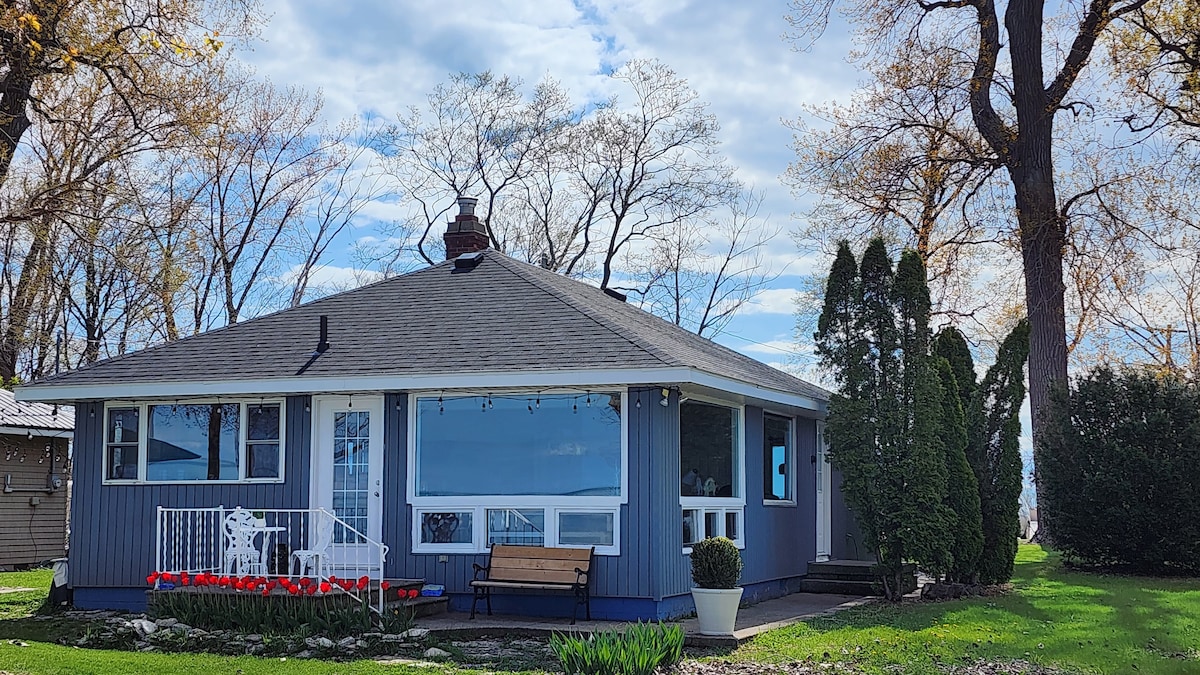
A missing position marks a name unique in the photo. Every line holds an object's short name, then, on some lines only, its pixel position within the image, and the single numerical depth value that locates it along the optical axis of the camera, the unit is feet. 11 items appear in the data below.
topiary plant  34.58
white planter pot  34.22
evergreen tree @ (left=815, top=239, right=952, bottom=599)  43.73
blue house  39.27
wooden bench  37.83
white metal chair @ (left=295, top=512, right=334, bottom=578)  40.11
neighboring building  65.26
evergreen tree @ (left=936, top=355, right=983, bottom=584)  45.80
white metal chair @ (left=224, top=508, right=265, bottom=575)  40.65
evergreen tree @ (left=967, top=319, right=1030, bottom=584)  48.60
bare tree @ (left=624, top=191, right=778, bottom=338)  111.04
